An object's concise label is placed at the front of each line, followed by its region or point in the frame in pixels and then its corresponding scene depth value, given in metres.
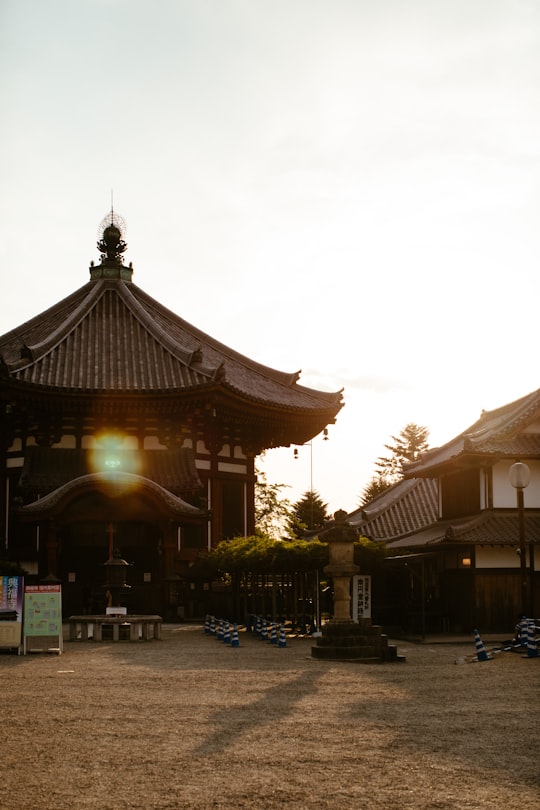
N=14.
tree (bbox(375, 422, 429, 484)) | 90.50
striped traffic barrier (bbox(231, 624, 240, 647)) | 24.05
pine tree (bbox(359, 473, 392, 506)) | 82.38
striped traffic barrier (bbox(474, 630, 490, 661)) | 20.23
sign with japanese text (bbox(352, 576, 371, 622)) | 27.70
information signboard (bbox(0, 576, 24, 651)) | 22.00
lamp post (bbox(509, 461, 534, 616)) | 23.27
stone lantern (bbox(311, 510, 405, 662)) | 20.42
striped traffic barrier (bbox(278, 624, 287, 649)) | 24.02
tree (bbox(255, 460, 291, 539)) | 63.44
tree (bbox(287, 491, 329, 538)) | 83.88
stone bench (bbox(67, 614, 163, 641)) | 26.22
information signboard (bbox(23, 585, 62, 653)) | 22.03
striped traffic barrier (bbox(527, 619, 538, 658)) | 20.78
